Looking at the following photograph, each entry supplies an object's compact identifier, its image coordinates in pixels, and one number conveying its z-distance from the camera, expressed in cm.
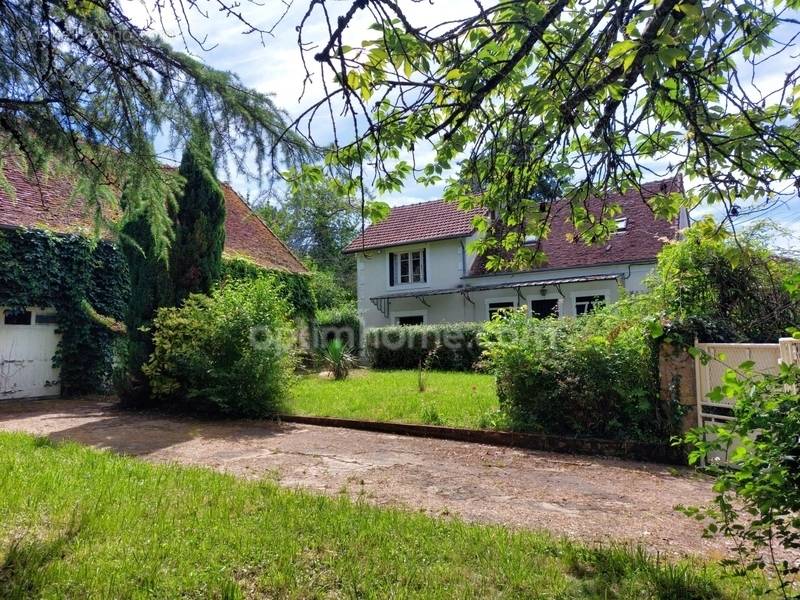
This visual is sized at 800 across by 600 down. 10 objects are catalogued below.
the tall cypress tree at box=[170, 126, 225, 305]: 1087
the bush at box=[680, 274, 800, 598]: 198
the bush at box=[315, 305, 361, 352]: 2200
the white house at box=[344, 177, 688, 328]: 1923
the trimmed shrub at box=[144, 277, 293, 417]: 944
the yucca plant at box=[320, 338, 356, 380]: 1497
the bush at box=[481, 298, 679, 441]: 679
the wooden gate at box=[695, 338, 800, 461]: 497
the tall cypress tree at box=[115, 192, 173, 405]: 1082
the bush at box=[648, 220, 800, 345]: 650
